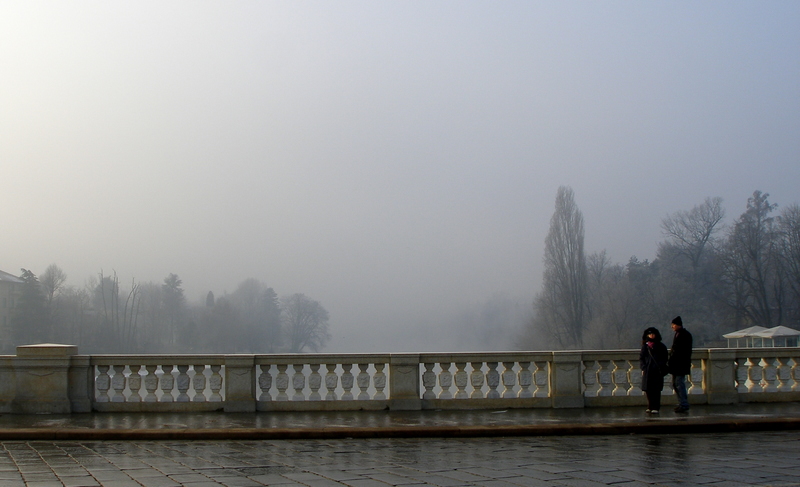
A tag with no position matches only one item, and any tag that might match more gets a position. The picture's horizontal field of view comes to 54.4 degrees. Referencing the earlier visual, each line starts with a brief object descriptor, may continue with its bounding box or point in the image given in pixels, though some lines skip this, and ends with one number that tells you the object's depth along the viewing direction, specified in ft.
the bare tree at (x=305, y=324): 312.29
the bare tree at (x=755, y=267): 229.86
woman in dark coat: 45.37
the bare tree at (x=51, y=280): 300.40
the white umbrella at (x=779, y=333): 149.24
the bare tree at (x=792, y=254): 234.31
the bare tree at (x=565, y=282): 260.21
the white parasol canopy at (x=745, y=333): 153.96
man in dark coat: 46.39
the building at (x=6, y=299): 270.46
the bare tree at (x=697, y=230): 257.14
